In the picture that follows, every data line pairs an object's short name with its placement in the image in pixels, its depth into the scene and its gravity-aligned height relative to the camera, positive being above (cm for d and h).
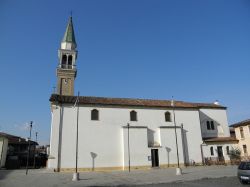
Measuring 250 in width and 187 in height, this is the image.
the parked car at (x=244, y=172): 1220 -219
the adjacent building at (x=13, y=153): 2692 -138
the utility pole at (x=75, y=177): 1639 -290
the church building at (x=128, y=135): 2307 +68
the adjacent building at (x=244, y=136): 2804 +33
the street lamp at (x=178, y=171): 1851 -297
